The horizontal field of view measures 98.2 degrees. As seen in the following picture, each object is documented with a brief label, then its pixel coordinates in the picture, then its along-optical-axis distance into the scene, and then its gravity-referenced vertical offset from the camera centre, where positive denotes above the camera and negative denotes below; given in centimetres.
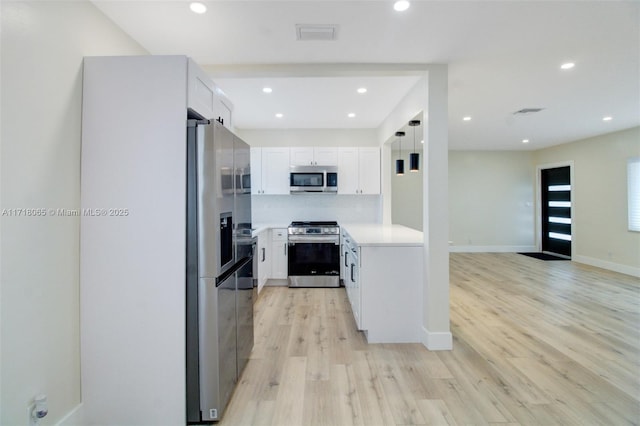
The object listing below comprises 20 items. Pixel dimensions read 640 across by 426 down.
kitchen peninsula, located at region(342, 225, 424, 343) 272 -73
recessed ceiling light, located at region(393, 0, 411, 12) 177 +136
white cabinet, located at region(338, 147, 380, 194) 476 +80
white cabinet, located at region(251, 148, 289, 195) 476 +79
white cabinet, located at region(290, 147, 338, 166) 473 +104
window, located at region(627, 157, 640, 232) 495 +40
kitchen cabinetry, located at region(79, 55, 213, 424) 162 -13
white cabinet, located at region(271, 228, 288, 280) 449 -65
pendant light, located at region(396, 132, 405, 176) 401 +72
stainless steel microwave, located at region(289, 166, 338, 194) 465 +58
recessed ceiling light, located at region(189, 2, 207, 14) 179 +137
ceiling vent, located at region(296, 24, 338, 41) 203 +139
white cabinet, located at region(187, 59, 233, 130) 168 +84
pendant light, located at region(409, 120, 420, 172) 362 +70
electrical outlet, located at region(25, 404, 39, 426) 135 -97
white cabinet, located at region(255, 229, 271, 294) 405 -63
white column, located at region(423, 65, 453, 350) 256 +4
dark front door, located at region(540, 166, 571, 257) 638 +13
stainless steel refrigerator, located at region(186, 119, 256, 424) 163 -33
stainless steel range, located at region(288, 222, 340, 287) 439 -62
